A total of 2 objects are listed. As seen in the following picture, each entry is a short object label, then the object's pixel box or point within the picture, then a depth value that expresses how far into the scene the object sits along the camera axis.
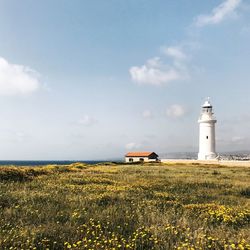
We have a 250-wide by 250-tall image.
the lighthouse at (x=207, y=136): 78.75
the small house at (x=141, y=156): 94.04
